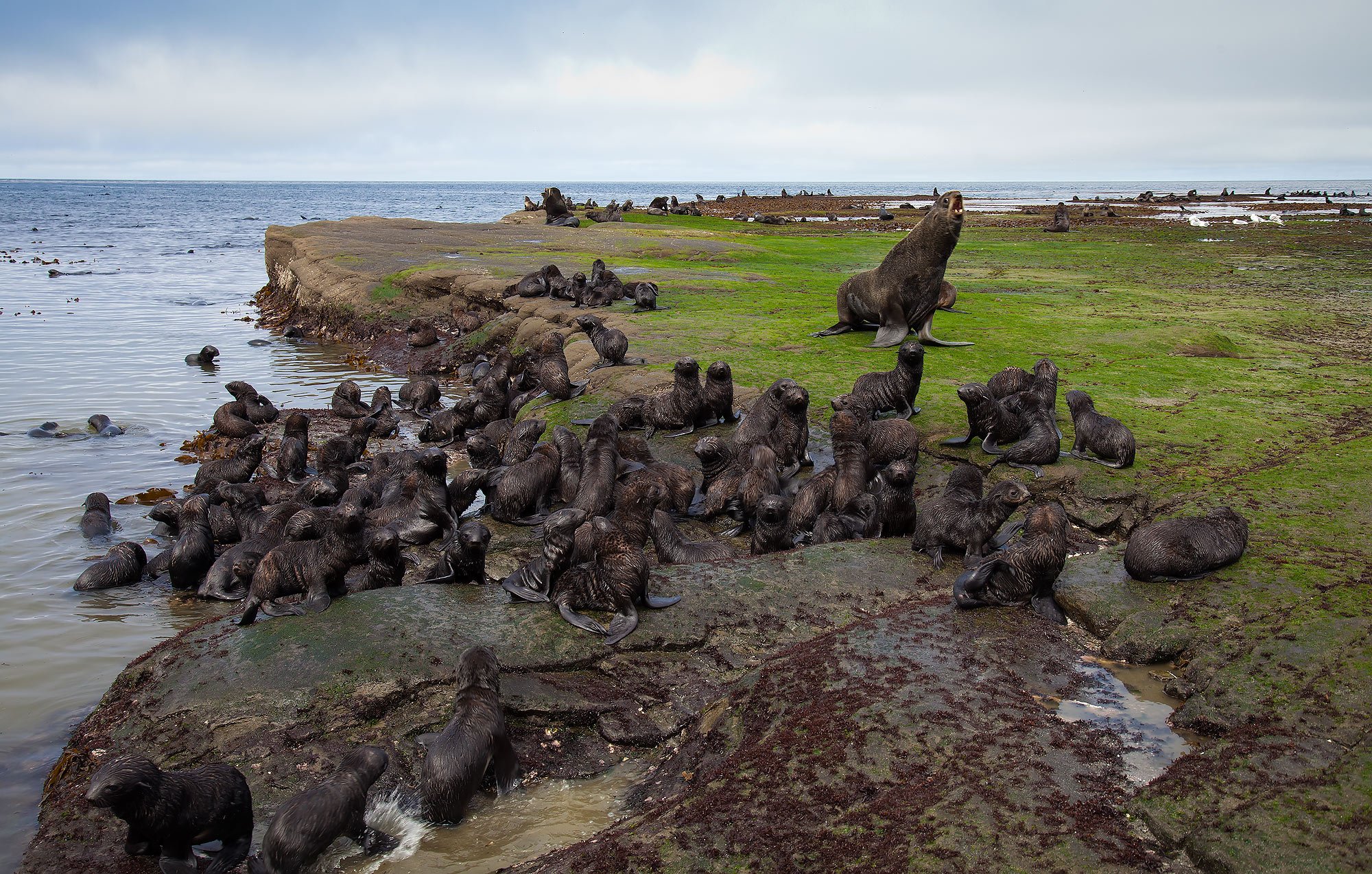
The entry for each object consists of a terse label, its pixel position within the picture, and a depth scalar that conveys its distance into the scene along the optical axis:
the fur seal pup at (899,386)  9.03
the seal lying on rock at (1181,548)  5.47
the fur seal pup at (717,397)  9.52
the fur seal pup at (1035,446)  7.80
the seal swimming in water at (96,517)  9.41
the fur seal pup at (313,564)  6.18
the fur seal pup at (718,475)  8.00
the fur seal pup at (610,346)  11.82
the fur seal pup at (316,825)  3.96
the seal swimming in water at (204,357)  17.97
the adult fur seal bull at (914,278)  12.07
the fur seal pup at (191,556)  8.05
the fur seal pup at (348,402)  13.35
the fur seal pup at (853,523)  7.08
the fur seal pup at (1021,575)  5.46
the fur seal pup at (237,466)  10.60
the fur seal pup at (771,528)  6.93
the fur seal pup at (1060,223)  35.50
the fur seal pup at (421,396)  13.74
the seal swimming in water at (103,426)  13.22
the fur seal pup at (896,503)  6.88
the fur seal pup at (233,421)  12.66
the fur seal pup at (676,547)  7.00
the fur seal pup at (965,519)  6.21
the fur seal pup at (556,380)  11.38
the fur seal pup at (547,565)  5.87
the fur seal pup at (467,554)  6.10
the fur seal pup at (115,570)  8.02
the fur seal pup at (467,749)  4.27
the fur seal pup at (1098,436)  7.57
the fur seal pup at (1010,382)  8.98
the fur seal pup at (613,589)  5.56
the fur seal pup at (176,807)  4.04
